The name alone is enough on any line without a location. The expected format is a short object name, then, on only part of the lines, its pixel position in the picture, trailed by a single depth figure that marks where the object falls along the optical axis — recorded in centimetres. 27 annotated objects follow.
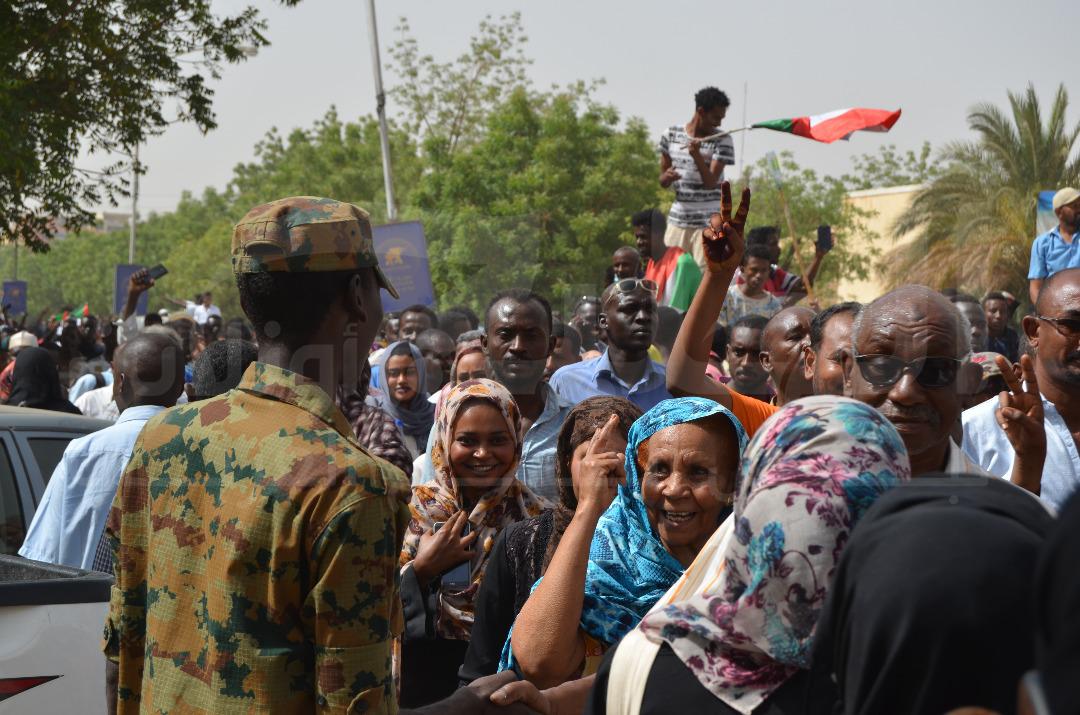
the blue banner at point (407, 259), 1174
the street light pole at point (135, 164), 1525
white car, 380
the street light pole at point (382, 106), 2133
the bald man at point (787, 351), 531
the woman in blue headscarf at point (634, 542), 318
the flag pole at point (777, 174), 959
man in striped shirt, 991
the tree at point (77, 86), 1311
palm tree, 2236
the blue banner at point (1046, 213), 939
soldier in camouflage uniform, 227
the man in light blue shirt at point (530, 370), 520
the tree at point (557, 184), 2756
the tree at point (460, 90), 3504
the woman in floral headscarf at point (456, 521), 399
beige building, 4684
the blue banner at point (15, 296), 3366
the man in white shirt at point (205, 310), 2195
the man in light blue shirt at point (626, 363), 572
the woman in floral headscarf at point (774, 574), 196
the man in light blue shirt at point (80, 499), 468
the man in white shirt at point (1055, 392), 414
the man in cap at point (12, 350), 1153
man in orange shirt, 403
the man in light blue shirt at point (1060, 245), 862
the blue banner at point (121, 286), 1966
